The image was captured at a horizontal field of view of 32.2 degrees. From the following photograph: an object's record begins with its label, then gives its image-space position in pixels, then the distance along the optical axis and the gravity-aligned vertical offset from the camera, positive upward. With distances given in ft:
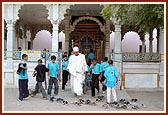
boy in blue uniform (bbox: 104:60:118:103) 27.14 -2.00
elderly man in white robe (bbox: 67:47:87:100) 30.07 -1.30
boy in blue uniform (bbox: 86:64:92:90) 34.45 -2.93
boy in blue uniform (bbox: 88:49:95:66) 50.55 +0.10
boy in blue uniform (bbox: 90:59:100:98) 31.65 -2.01
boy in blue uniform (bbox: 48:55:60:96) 31.22 -1.78
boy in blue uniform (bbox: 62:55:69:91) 35.50 -1.85
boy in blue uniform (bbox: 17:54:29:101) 29.05 -2.38
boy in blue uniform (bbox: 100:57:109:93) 32.36 -1.05
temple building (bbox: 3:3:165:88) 39.70 +3.54
